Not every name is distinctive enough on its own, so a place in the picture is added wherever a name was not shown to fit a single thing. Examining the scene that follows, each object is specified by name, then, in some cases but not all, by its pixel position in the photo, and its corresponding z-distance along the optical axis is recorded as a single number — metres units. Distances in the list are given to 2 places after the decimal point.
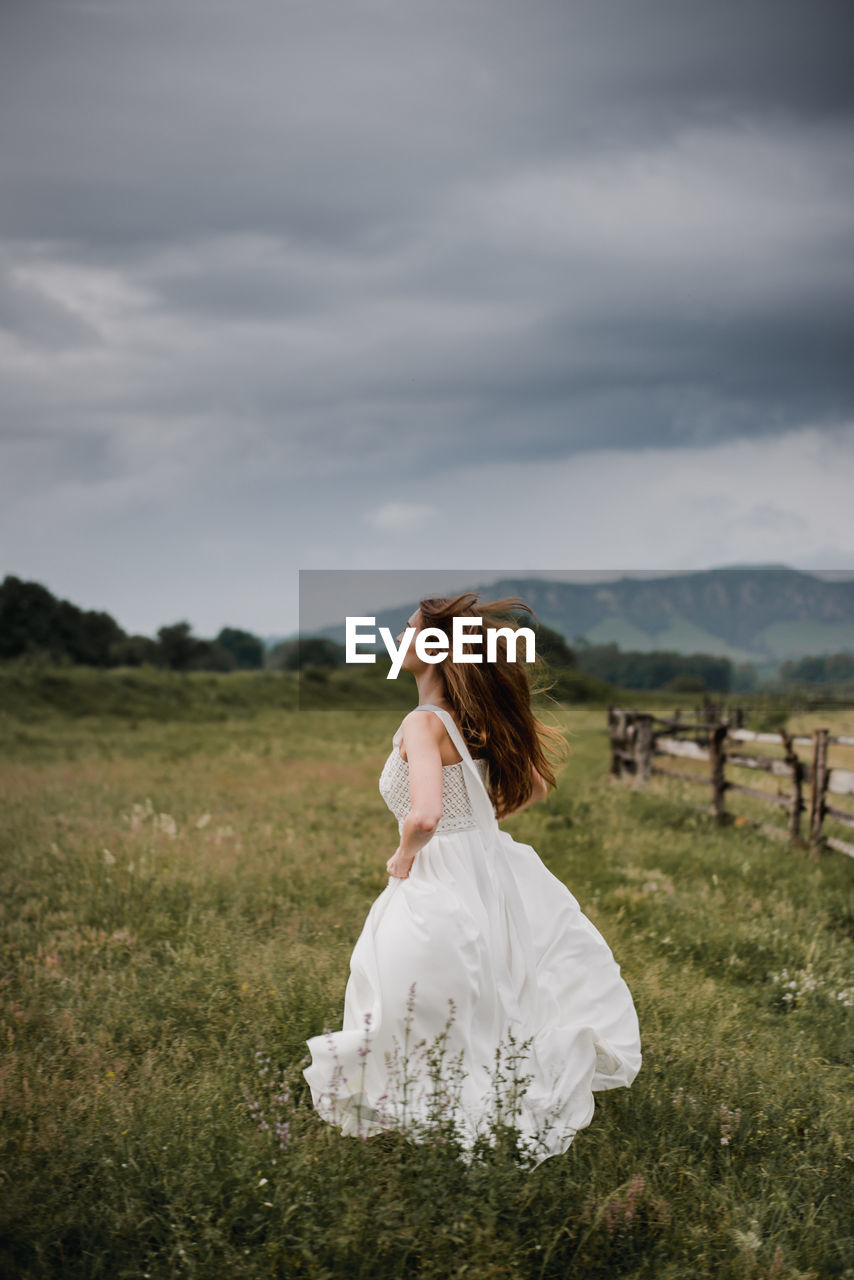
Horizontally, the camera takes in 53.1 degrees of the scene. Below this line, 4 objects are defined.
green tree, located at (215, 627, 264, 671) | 131.88
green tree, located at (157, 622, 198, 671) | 78.06
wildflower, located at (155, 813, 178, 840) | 10.22
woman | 3.69
